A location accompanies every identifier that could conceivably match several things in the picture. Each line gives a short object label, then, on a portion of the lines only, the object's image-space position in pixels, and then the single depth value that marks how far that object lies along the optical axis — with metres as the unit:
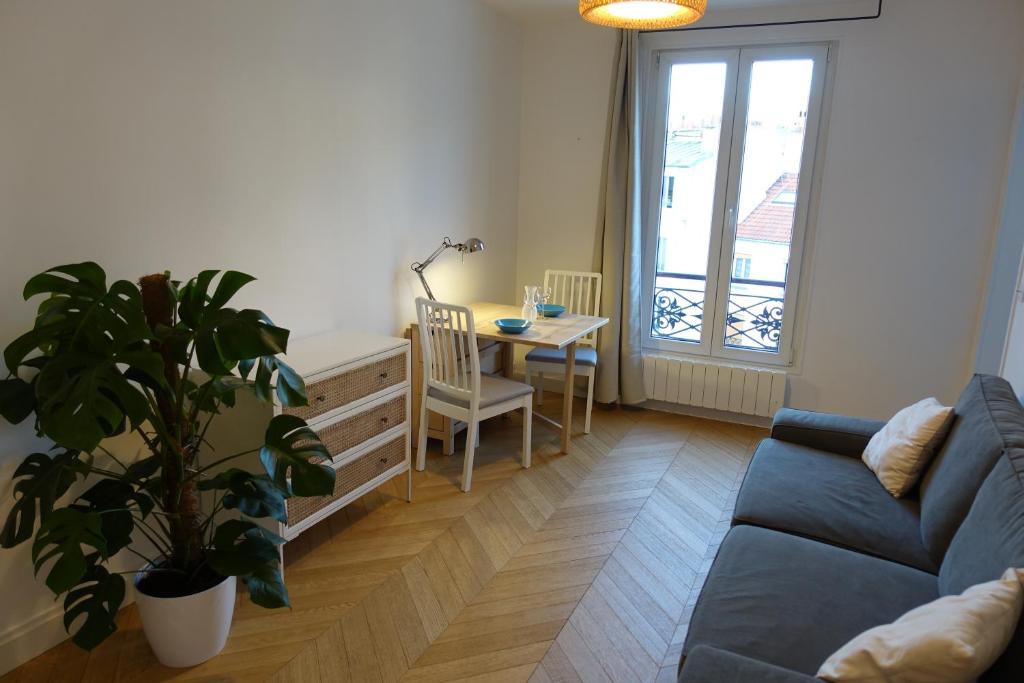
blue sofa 1.51
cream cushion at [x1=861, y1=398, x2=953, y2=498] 2.32
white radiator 4.17
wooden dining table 3.40
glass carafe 3.69
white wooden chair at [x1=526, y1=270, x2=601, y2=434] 4.03
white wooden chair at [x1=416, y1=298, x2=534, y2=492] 3.17
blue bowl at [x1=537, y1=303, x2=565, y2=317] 3.95
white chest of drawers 2.50
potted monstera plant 1.66
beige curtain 4.17
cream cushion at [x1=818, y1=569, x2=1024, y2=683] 1.18
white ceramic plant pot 1.97
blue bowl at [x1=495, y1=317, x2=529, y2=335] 3.46
